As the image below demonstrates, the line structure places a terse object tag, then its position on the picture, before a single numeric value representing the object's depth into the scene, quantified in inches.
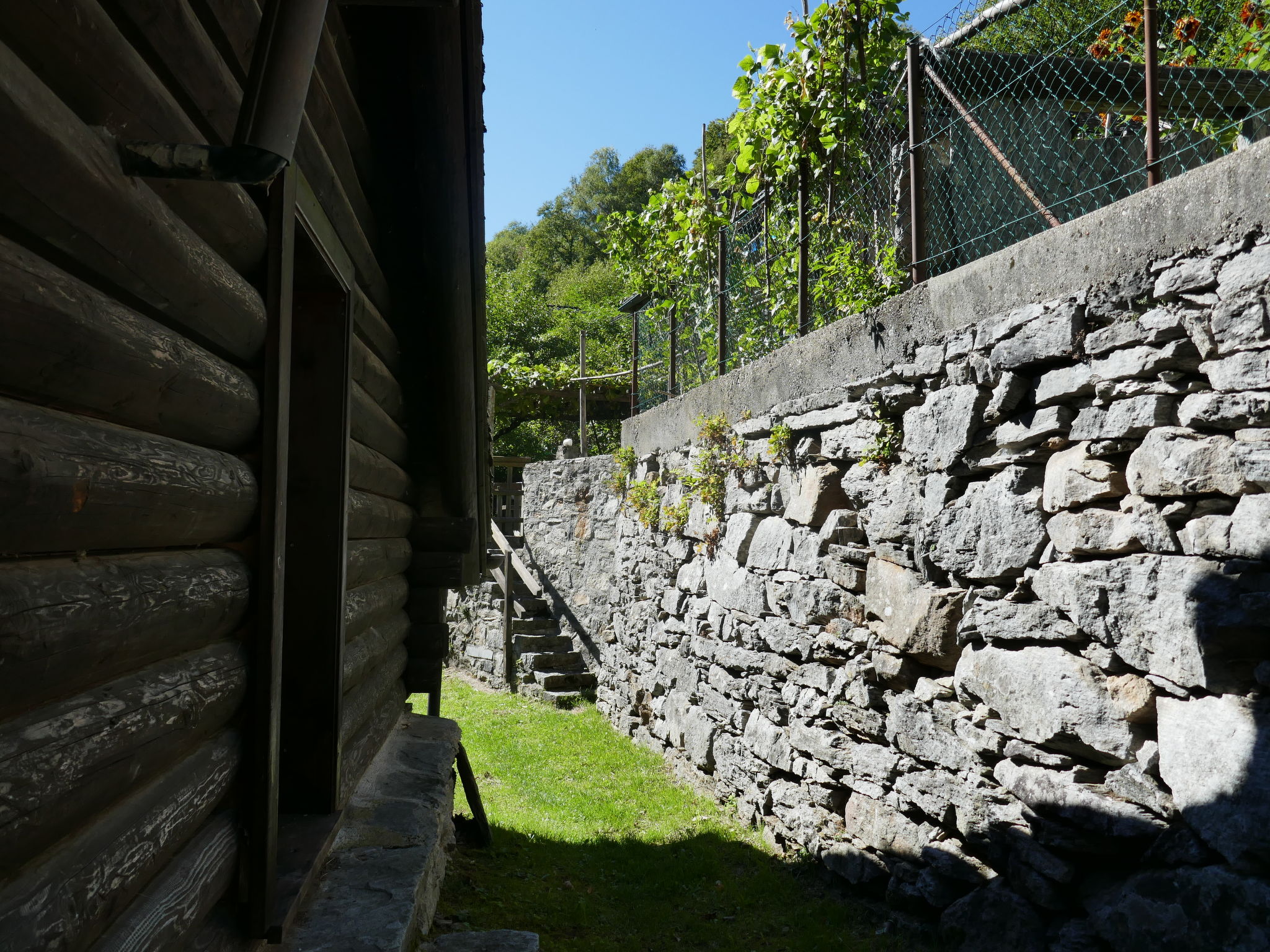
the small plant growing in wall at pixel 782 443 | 221.0
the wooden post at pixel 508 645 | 437.1
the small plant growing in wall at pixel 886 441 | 179.5
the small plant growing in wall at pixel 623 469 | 363.6
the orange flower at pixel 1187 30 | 153.0
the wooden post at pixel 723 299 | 282.8
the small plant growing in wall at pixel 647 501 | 328.2
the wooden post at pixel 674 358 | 331.0
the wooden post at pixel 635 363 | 374.6
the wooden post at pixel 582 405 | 485.7
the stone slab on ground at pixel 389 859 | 98.8
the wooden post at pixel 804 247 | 229.1
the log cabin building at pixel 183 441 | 49.6
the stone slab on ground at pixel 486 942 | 126.6
